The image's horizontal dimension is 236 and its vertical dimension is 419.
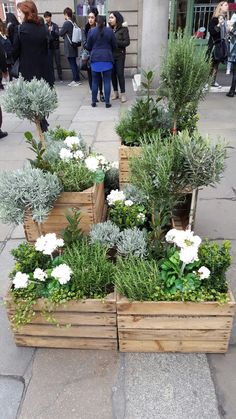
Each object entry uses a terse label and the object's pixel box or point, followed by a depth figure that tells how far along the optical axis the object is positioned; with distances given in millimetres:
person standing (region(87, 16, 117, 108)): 7215
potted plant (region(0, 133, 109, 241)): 2631
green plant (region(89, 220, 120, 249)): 2711
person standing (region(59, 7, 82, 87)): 9954
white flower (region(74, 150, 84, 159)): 3218
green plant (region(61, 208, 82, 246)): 2572
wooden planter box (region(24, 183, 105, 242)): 2928
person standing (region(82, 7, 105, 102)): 8148
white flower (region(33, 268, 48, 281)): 2328
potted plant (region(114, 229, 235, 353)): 2264
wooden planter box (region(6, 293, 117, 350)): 2338
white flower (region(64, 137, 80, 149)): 3334
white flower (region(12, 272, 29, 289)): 2299
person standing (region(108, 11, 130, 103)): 7723
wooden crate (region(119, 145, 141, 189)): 3613
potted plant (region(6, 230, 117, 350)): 2316
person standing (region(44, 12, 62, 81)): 10094
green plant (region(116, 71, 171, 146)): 3738
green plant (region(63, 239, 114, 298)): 2348
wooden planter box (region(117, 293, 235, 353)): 2273
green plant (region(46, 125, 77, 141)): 3844
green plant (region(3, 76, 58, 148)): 3156
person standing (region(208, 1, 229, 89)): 8281
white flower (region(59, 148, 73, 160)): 3129
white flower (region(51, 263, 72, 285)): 2256
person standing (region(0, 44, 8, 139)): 6242
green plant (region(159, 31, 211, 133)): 3273
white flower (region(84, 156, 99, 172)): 3051
